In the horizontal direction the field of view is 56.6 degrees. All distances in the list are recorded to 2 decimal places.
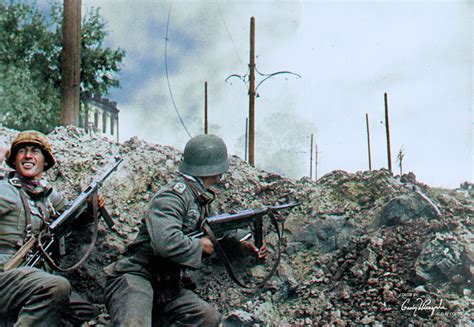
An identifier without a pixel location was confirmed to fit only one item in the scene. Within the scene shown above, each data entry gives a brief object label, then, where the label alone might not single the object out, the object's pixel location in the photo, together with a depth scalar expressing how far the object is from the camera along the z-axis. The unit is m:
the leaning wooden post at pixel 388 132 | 17.06
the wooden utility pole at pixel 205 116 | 13.83
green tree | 14.69
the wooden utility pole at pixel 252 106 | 10.70
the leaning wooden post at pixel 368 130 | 22.78
